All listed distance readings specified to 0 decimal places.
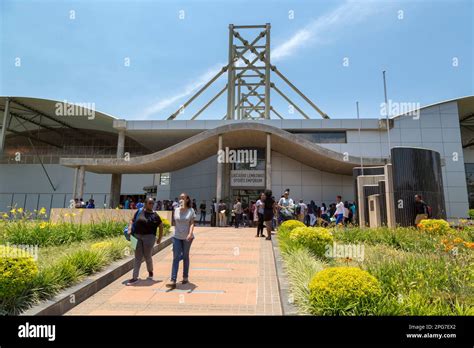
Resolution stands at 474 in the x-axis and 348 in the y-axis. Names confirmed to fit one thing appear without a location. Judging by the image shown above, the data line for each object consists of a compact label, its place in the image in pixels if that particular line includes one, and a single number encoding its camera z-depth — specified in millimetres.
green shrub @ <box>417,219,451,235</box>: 8875
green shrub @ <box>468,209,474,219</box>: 25098
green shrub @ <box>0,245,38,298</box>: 3859
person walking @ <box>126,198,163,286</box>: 5859
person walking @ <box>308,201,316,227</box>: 18809
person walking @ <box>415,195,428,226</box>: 10723
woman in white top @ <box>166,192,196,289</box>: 5547
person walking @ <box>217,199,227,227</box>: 18219
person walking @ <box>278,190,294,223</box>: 11929
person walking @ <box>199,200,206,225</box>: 22628
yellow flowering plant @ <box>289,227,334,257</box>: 7059
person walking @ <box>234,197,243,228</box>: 16625
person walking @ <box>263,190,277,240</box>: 10219
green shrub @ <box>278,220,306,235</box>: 9444
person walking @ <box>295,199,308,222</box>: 14203
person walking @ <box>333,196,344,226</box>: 12644
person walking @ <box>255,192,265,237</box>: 11567
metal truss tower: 31484
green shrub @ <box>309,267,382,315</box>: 3469
